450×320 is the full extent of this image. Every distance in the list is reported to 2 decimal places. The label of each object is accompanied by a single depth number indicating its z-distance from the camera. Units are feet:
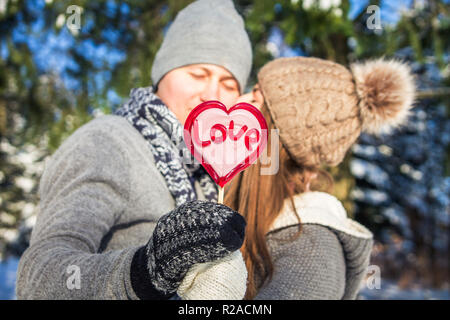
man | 2.35
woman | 3.94
